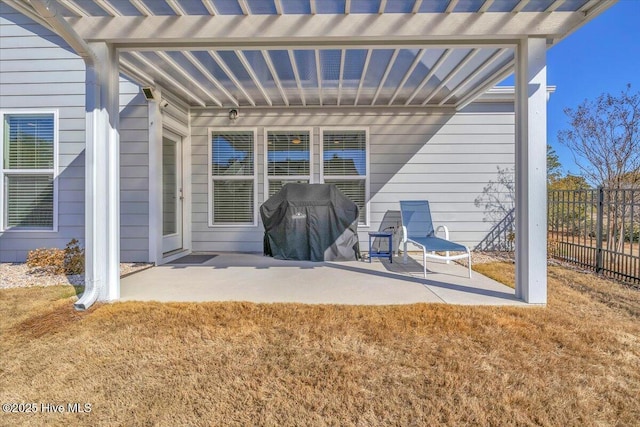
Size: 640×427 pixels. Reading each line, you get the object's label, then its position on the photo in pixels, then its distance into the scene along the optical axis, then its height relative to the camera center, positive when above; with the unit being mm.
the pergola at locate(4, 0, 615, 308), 3053 +1806
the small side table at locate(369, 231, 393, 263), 5318 -682
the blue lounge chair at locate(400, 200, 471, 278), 5078 -176
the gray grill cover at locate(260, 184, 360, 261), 5395 -178
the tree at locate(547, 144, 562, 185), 18536 +3136
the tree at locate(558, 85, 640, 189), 6332 +1600
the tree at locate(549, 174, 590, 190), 8391 +919
